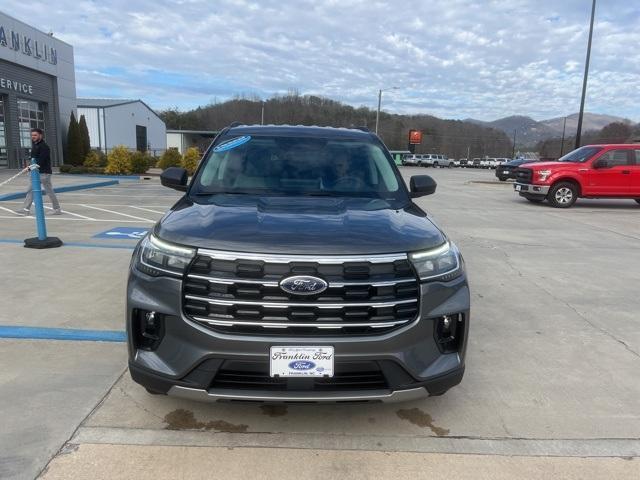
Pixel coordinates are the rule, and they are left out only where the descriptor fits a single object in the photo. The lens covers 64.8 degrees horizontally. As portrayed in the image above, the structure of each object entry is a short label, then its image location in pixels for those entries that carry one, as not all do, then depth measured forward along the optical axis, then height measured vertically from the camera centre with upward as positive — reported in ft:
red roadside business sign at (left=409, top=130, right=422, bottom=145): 254.74 +9.37
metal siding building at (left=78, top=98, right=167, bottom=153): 141.79 +6.92
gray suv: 8.36 -2.69
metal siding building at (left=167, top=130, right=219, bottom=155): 256.93 +5.82
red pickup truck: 49.11 -1.46
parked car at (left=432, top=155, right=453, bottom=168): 240.90 -2.74
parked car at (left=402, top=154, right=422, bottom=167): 241.35 -2.63
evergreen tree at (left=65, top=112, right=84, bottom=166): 85.97 -0.30
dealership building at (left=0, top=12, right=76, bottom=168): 70.08 +8.36
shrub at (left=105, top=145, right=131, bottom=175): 78.48 -2.50
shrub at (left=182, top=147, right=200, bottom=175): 85.05 -1.83
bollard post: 23.72 -4.33
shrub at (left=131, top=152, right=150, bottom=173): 80.84 -2.64
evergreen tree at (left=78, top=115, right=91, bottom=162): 86.43 +1.15
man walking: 32.35 -1.19
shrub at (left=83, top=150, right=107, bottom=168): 81.97 -2.58
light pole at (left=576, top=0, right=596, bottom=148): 76.28 +13.24
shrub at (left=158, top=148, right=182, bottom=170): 86.52 -1.91
